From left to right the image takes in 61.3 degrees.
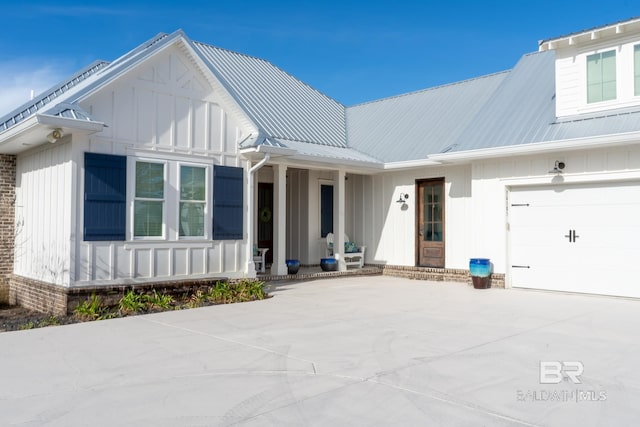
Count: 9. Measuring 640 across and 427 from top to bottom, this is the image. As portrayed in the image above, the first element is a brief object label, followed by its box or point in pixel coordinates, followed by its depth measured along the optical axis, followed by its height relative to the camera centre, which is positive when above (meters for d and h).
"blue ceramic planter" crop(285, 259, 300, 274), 13.69 -0.97
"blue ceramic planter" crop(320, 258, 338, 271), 14.44 -0.96
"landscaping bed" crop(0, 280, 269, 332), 8.50 -1.35
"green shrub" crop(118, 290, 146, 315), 8.98 -1.29
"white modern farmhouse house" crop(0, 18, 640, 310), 9.33 +1.06
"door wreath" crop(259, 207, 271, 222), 15.81 +0.39
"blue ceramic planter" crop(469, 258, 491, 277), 11.84 -0.85
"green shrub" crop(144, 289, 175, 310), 9.48 -1.30
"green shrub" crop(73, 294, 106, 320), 8.56 -1.32
